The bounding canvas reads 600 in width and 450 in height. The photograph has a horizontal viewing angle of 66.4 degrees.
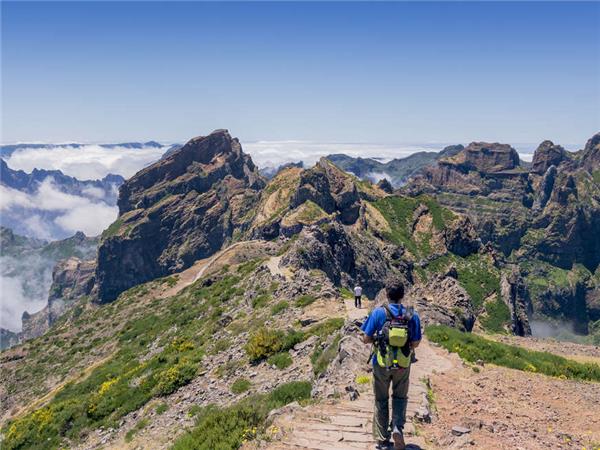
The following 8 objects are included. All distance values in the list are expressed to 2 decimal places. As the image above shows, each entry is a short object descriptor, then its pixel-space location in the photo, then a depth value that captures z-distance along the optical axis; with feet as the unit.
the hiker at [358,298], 127.80
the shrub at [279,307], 133.90
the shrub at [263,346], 99.14
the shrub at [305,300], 132.87
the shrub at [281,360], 91.30
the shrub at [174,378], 100.78
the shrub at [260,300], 153.01
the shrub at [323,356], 78.85
